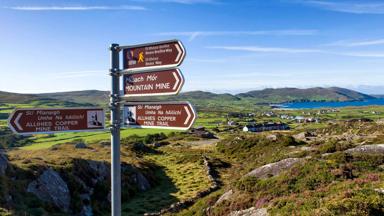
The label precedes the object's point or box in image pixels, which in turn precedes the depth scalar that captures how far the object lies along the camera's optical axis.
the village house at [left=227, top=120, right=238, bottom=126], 182.74
